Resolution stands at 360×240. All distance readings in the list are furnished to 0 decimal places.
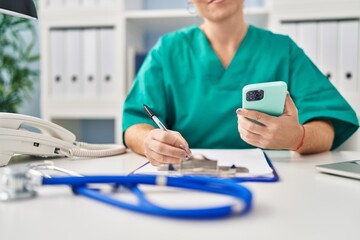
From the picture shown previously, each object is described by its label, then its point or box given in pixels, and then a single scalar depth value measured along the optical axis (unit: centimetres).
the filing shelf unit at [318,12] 152
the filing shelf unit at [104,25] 169
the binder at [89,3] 171
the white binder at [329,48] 155
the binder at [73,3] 172
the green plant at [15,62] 198
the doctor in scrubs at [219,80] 98
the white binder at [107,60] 170
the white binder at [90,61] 171
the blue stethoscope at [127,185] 38
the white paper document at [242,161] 58
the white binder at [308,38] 157
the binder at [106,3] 169
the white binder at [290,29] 159
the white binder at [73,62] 173
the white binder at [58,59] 175
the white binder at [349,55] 153
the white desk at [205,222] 33
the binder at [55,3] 174
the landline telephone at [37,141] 68
